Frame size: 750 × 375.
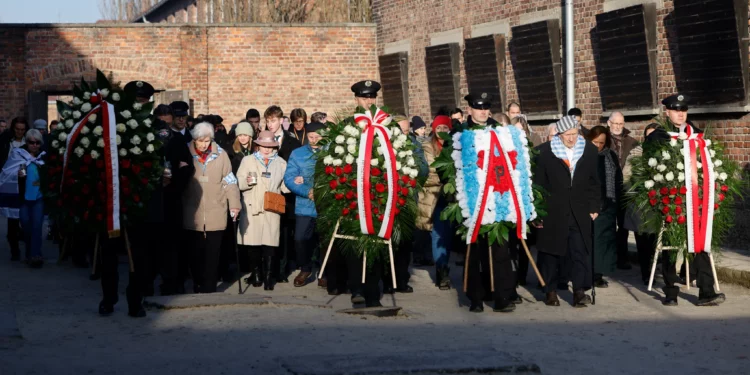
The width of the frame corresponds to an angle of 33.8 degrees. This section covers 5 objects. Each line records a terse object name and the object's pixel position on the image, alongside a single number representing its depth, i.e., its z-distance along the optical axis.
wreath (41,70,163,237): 10.73
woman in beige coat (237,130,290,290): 13.28
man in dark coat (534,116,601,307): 11.80
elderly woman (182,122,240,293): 12.59
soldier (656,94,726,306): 11.69
